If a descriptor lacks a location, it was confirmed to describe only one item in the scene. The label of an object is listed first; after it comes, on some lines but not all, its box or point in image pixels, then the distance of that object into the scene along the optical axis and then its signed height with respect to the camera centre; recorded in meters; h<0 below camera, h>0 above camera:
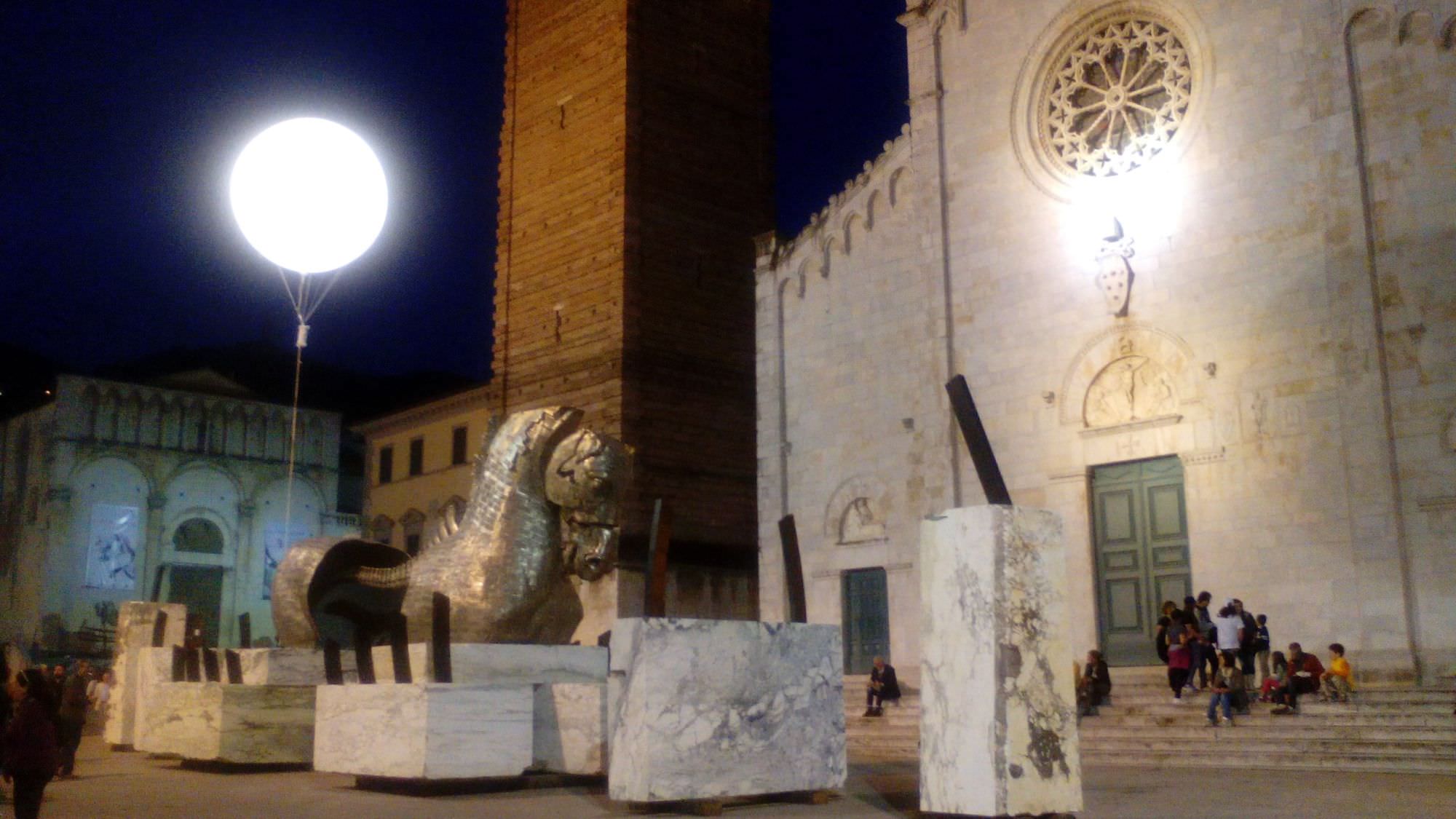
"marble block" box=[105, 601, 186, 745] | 15.55 -0.31
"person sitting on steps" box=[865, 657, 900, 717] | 17.80 -0.94
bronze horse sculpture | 9.93 +0.67
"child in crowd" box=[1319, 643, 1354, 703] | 14.09 -0.69
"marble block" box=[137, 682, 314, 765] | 10.59 -0.83
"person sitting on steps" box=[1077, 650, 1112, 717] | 15.80 -0.85
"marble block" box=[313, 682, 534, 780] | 8.27 -0.72
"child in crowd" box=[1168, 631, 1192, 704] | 14.92 -0.56
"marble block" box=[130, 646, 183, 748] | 12.55 -0.51
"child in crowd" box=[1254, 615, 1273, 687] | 15.08 -0.35
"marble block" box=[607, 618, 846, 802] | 7.34 -0.53
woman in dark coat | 7.32 -0.71
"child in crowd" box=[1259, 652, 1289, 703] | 14.13 -0.72
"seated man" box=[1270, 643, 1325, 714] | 13.90 -0.69
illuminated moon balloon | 12.12 +4.15
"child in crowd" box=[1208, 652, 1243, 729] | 13.77 -0.80
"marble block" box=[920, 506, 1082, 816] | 6.41 -0.26
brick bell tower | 26.17 +8.19
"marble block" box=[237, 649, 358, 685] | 11.30 -0.37
